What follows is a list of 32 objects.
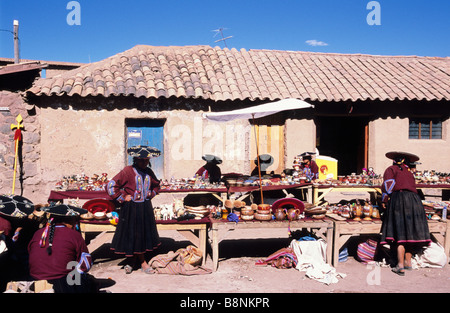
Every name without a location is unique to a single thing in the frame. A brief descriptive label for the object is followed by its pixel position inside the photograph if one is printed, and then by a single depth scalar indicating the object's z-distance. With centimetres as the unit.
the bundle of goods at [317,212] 650
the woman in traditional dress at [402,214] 600
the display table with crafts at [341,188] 801
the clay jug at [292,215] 629
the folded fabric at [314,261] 574
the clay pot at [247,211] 631
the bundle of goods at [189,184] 813
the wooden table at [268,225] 610
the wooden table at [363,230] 632
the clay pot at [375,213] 660
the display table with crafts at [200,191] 755
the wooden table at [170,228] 619
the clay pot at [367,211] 659
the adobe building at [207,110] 1010
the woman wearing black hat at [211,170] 888
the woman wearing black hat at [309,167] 885
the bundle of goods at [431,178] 853
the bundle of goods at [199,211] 643
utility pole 1650
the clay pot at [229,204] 648
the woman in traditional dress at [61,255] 397
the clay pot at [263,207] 633
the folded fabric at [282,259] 623
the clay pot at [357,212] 657
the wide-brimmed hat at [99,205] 652
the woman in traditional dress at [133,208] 582
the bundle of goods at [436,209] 663
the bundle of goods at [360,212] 659
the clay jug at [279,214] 630
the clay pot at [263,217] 625
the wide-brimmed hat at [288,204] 650
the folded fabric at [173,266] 594
